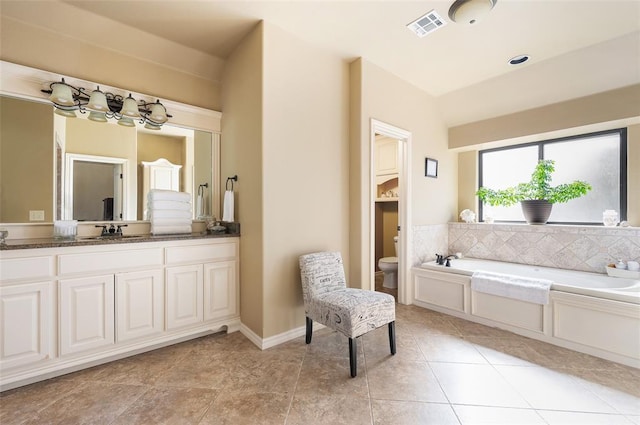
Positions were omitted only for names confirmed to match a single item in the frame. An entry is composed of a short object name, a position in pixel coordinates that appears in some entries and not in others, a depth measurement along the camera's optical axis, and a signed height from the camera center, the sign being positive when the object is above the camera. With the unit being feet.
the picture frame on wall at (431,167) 11.96 +2.04
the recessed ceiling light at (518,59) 9.02 +5.24
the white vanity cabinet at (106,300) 5.75 -2.23
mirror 6.75 +1.39
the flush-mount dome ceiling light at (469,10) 6.46 +5.00
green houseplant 10.18 +0.77
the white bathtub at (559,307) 6.77 -2.90
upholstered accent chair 6.42 -2.32
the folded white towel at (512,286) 7.93 -2.33
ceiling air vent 7.29 +5.33
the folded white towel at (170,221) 8.00 -0.28
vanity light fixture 6.97 +3.01
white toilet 12.83 -2.85
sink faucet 7.65 -0.52
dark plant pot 10.77 +0.06
